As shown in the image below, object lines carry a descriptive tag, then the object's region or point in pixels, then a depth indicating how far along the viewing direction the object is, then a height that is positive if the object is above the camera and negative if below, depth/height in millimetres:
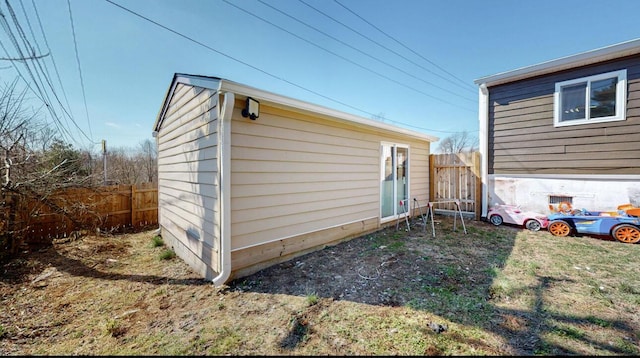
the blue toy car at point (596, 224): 4398 -1013
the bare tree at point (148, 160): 12969 +831
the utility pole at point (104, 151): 9954 +1001
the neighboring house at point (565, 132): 4734 +956
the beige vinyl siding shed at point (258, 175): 3057 -20
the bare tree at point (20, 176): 4121 -21
